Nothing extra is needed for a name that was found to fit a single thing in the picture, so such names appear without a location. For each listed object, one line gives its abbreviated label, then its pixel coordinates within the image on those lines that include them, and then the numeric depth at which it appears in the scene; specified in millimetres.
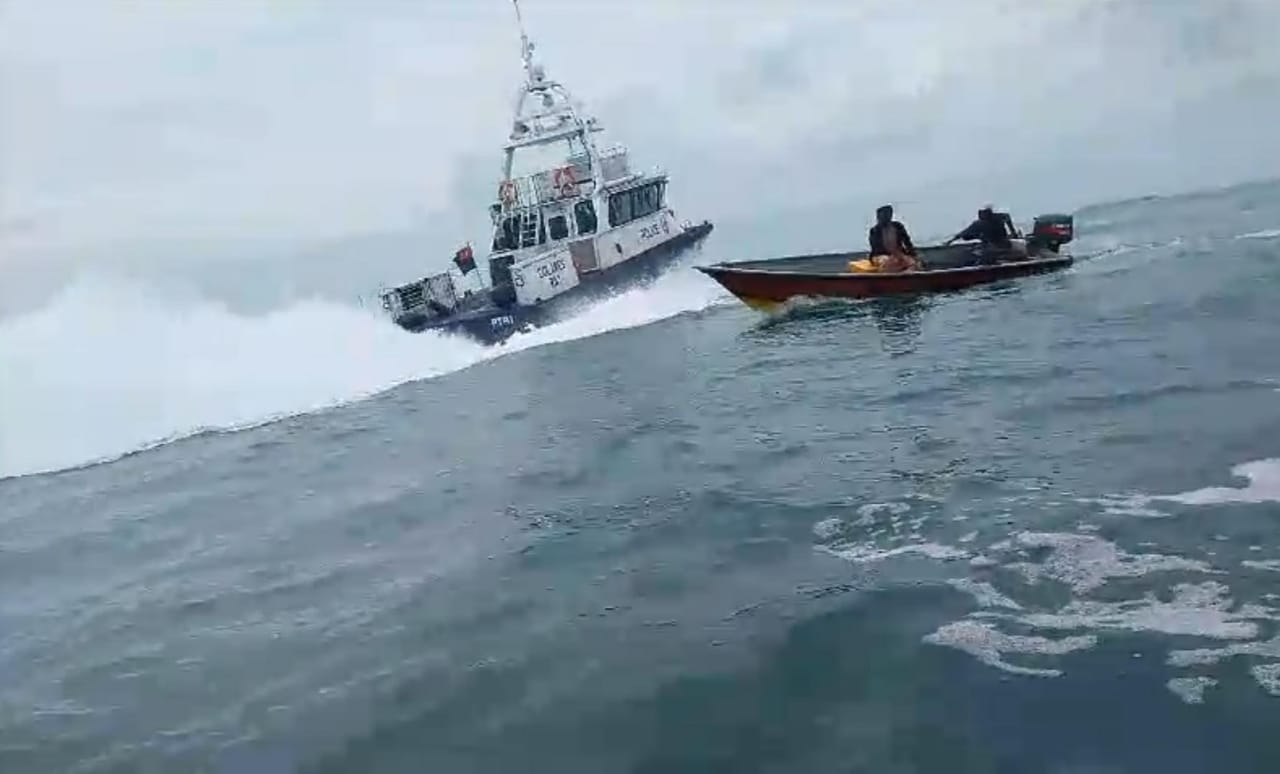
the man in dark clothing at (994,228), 31516
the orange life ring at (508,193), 41438
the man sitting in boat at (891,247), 30219
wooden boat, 30062
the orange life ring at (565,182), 41188
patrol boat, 38750
